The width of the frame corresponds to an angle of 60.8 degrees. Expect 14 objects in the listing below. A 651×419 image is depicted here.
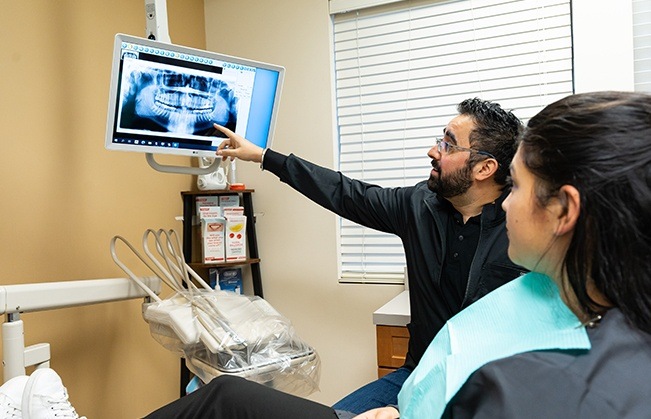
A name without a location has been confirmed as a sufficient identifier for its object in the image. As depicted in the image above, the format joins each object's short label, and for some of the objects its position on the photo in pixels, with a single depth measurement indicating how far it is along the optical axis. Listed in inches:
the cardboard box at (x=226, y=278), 107.9
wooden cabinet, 79.3
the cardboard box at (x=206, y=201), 105.7
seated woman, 27.6
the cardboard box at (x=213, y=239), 101.2
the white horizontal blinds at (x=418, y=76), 91.2
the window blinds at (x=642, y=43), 85.0
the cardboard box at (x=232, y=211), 103.6
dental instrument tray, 70.0
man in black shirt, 67.7
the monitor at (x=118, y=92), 65.1
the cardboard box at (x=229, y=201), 106.9
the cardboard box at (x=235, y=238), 103.1
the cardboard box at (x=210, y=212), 102.8
